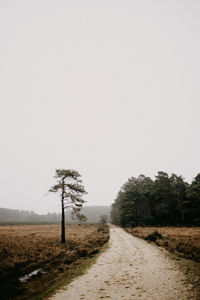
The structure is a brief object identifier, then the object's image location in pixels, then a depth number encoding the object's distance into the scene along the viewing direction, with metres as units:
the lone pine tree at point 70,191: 22.42
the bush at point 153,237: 20.62
